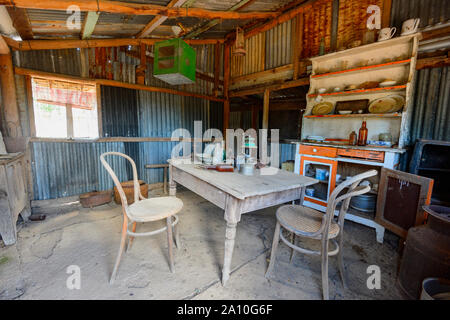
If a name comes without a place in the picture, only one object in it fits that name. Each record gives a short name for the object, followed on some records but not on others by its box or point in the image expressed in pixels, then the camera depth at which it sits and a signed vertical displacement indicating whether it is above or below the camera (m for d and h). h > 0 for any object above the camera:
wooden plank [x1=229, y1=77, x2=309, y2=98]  4.42 +1.14
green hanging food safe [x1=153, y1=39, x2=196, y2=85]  3.18 +1.17
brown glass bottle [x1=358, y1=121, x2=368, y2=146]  3.26 +0.01
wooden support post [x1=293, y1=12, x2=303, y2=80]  4.38 +2.00
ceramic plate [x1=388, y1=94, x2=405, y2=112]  3.06 +0.52
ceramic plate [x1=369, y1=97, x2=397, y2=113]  3.18 +0.49
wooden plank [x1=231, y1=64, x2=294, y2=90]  4.73 +1.47
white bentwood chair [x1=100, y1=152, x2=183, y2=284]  1.90 -0.78
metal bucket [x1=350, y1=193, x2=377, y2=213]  3.07 -1.01
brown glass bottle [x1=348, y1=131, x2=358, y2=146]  3.37 -0.06
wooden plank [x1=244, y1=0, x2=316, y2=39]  4.26 +2.66
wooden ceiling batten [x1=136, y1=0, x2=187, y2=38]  3.19 +1.99
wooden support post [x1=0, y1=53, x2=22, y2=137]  3.24 +0.50
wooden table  1.71 -0.52
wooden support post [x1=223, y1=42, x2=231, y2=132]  5.92 +1.56
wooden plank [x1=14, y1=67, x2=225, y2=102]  3.48 +0.99
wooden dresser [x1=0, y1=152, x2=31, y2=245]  2.42 -0.86
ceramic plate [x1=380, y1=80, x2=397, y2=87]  3.05 +0.79
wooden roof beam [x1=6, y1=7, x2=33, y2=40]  2.70 +1.56
